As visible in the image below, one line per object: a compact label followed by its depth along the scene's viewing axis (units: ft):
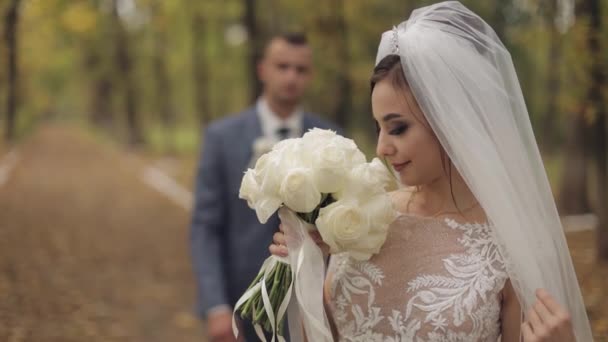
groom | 12.53
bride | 7.72
